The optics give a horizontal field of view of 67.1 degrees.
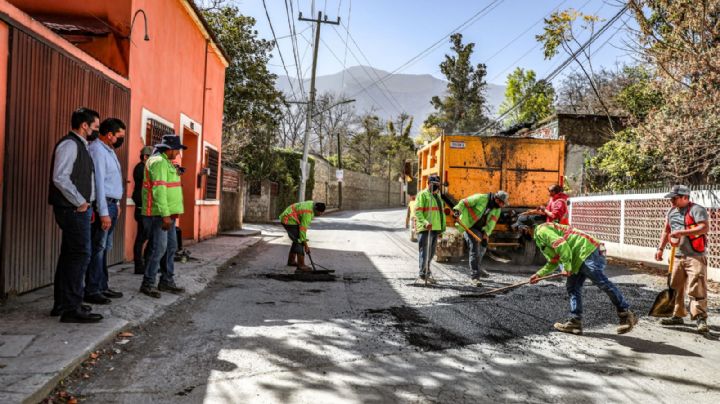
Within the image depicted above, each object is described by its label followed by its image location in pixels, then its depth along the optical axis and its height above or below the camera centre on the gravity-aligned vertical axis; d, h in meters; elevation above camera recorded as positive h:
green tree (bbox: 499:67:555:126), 41.69 +8.56
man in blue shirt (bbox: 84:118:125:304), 4.89 -0.14
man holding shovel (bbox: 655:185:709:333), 5.58 -0.49
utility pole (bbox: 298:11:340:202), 21.99 +3.98
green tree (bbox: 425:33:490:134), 47.34 +9.81
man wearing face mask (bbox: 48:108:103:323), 4.42 -0.18
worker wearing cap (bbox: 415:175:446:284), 8.27 -0.28
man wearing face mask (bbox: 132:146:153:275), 7.26 -0.32
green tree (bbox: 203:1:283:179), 19.45 +4.37
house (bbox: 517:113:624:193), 21.53 +2.92
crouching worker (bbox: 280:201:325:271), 8.70 -0.42
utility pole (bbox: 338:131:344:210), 40.38 +0.22
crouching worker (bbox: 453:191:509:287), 8.57 -0.20
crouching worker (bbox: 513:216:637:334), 5.22 -0.57
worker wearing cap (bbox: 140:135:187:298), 5.88 -0.11
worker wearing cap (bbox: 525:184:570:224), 9.19 +0.02
